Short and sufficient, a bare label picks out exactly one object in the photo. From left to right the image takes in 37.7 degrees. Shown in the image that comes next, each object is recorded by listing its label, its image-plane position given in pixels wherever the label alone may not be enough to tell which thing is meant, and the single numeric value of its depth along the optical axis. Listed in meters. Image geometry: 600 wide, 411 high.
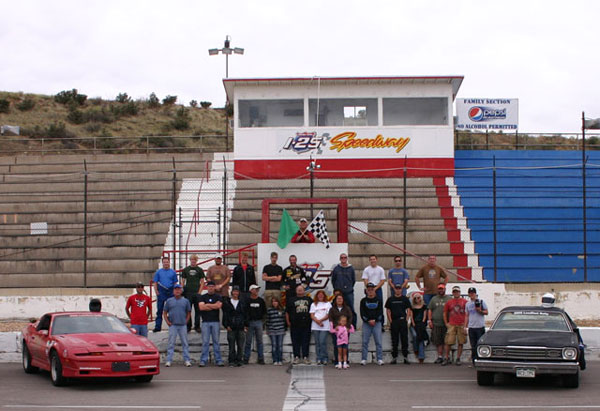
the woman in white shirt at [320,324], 17.45
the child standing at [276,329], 17.62
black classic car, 13.84
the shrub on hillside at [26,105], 64.56
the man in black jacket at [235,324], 17.34
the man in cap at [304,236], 19.80
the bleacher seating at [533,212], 24.80
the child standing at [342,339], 17.00
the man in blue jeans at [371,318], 17.52
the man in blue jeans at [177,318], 17.23
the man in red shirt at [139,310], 17.56
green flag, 19.45
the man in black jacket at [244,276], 18.59
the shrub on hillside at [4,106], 62.97
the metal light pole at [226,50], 34.53
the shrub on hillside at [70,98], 67.38
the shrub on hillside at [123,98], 70.00
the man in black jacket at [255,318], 17.56
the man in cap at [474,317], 17.25
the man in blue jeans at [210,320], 17.33
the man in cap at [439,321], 17.70
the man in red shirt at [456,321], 17.44
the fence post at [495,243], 22.98
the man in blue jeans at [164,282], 18.78
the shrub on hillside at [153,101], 68.62
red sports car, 13.85
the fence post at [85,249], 22.75
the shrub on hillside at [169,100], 69.88
